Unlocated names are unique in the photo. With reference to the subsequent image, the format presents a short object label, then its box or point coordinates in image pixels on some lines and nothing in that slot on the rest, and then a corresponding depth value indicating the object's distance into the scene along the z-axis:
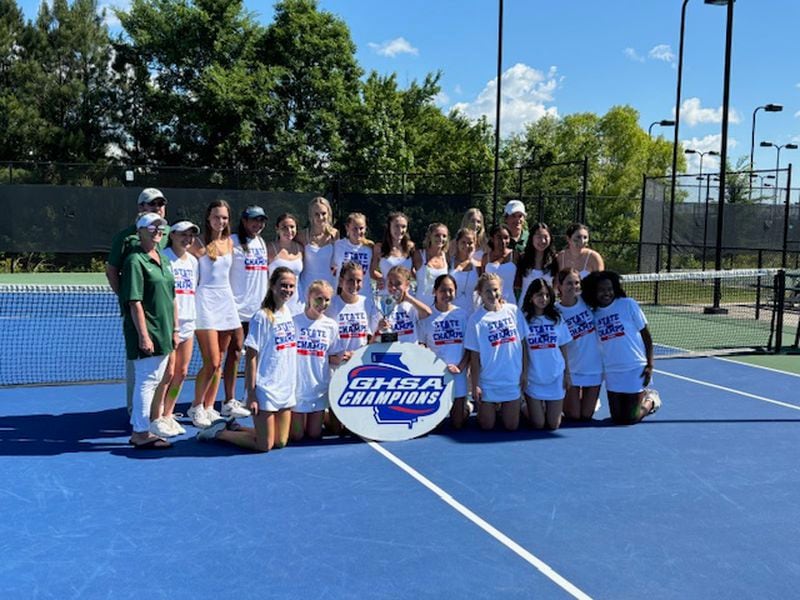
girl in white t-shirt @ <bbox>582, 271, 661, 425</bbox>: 6.71
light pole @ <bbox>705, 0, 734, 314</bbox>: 15.53
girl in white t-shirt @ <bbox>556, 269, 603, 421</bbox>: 6.78
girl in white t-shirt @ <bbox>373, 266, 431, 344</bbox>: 6.27
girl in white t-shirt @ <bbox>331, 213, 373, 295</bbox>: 6.74
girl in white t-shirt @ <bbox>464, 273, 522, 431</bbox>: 6.30
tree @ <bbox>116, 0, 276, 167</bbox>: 30.11
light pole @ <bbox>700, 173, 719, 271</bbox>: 20.39
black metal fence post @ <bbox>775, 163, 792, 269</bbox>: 15.73
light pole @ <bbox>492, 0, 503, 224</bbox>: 17.72
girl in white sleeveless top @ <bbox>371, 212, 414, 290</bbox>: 6.72
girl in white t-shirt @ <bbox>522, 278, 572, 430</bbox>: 6.43
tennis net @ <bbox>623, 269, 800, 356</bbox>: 10.84
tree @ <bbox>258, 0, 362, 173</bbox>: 30.45
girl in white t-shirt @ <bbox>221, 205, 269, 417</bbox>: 6.47
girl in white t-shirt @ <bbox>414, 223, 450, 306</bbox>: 6.76
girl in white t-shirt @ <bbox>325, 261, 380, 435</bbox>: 6.10
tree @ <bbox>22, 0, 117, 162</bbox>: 32.41
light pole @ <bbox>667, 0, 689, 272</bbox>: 18.80
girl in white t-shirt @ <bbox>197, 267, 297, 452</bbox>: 5.58
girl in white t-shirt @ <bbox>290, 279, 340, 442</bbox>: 5.89
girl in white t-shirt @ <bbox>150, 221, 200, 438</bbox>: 5.94
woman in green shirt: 5.35
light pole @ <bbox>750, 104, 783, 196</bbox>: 27.87
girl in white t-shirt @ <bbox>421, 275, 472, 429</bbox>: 6.40
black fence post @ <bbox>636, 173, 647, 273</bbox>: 19.50
